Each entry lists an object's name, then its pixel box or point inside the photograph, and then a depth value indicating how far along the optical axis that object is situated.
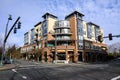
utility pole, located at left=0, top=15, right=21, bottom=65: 11.28
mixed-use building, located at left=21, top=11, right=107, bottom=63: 28.20
